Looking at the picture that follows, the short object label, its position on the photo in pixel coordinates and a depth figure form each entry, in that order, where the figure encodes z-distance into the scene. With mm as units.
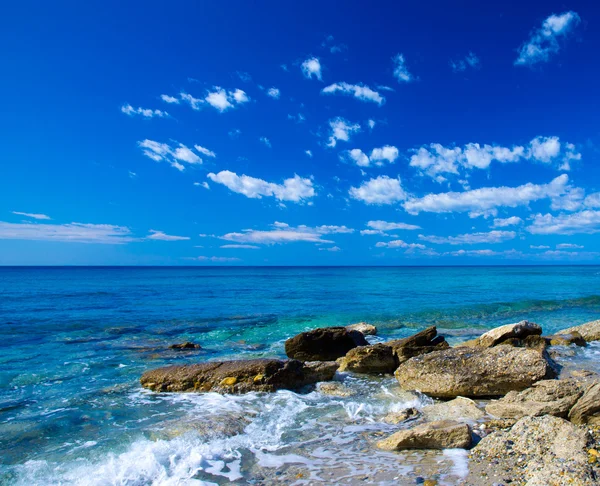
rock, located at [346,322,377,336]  21734
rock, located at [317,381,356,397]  11260
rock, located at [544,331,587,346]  17586
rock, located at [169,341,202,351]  18619
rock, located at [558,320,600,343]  18906
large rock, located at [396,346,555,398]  10516
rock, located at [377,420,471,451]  7031
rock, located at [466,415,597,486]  5168
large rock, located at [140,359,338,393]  11664
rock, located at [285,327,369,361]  16266
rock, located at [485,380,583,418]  8164
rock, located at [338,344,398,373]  13469
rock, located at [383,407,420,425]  9000
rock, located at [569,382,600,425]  7570
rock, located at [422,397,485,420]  8851
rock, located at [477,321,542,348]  15227
